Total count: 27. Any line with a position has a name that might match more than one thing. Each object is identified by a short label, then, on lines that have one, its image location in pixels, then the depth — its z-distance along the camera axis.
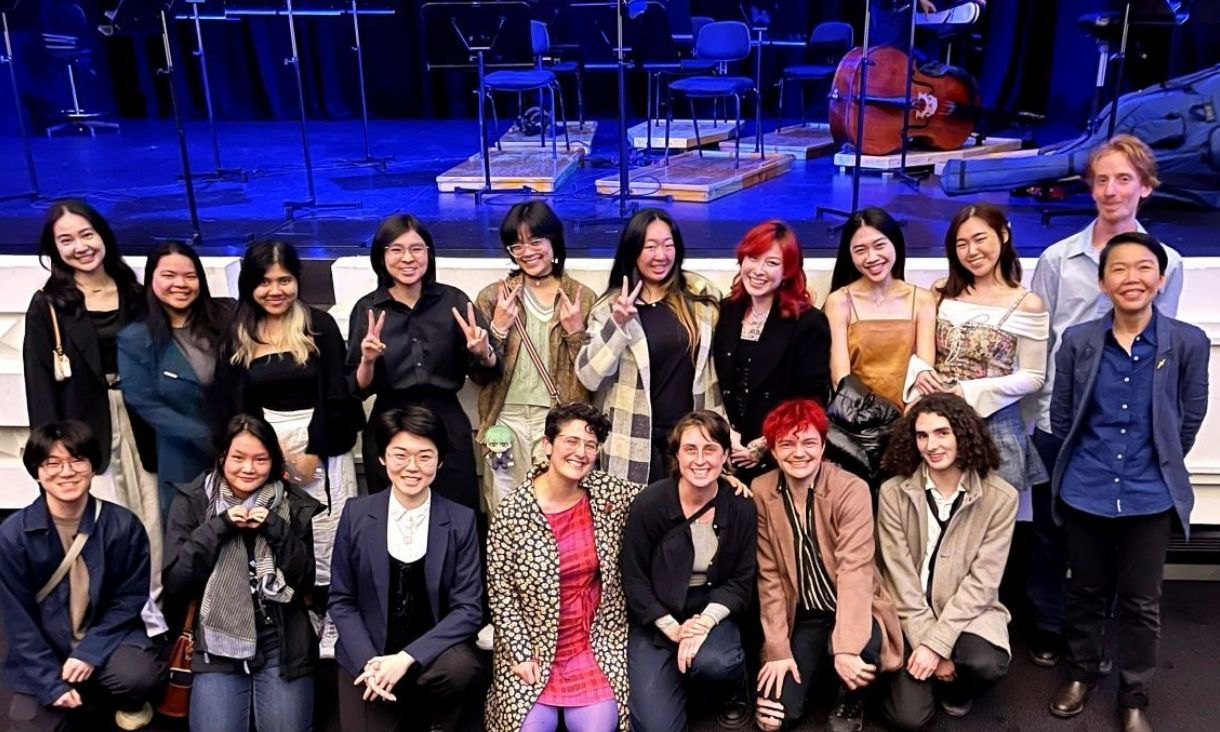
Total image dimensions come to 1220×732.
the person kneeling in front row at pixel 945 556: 2.78
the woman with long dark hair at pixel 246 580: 2.71
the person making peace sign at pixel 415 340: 2.97
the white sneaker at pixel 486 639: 3.14
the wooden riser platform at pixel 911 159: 5.63
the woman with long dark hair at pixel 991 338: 2.87
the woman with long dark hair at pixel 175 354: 2.96
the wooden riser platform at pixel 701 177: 5.03
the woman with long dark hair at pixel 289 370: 2.91
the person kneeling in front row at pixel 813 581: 2.76
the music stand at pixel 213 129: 5.87
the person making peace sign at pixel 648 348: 2.97
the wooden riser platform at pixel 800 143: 6.39
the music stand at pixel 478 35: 4.84
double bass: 5.71
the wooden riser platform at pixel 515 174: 5.35
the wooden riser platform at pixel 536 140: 6.64
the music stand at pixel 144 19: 4.51
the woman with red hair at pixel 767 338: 2.94
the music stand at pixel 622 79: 4.43
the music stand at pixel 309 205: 4.80
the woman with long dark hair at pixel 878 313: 2.95
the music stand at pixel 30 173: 5.31
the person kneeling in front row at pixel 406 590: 2.66
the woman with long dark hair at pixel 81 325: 2.96
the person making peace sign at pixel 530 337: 3.03
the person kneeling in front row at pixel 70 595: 2.66
